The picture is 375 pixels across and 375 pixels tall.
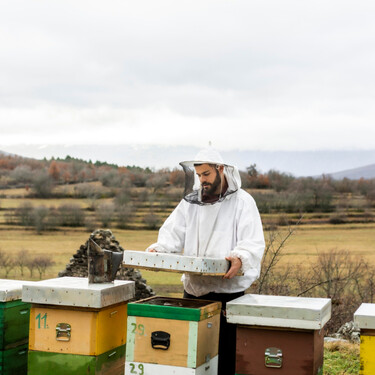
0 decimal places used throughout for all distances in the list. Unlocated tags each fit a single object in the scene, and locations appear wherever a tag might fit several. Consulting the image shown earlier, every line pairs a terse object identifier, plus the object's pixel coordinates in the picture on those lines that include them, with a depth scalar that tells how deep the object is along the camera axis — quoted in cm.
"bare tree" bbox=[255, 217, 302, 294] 1271
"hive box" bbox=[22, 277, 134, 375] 438
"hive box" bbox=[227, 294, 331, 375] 402
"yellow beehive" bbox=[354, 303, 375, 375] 398
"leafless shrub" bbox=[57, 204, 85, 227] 4850
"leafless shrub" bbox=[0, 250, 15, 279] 3909
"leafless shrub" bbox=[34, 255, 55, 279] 3712
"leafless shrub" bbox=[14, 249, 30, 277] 3891
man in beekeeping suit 472
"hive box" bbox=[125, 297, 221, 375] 407
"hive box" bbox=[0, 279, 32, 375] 481
